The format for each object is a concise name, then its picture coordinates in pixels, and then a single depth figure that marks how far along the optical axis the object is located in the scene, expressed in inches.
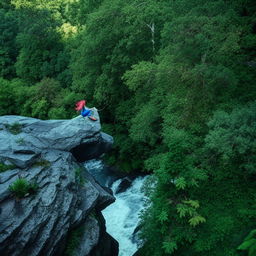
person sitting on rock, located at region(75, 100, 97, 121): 578.6
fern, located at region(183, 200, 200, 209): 432.1
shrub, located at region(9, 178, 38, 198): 454.9
